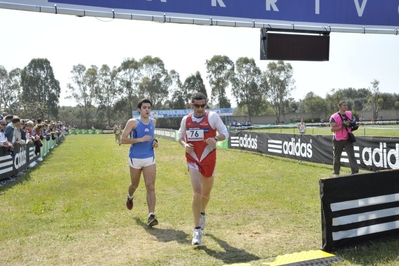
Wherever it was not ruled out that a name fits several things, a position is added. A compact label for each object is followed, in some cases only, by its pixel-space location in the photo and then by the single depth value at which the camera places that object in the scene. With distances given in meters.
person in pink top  10.04
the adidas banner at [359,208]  4.80
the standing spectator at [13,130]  12.23
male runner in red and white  5.48
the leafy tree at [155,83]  88.44
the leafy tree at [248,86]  84.56
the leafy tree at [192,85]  87.44
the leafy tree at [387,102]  92.41
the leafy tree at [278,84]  87.44
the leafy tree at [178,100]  87.75
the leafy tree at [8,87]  85.32
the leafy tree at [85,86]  93.75
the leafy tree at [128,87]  89.88
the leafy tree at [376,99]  85.01
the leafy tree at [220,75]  83.81
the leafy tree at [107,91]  92.69
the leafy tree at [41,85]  92.69
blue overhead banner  6.18
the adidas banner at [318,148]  11.41
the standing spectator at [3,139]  11.48
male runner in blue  6.54
